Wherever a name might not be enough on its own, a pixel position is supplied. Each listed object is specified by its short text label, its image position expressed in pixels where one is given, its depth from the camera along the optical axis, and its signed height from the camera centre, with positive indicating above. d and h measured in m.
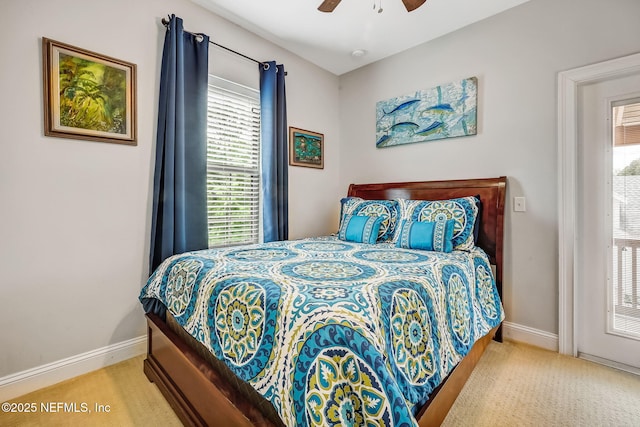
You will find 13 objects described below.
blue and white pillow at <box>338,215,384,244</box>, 2.45 -0.16
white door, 1.92 -0.11
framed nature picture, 1.72 +0.74
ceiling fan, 1.72 +1.27
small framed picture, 3.10 +0.68
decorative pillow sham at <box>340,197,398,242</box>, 2.53 -0.01
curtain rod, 2.13 +1.40
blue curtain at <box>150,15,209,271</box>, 2.11 +0.46
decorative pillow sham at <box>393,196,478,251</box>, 2.17 -0.04
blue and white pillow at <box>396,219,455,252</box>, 2.08 -0.19
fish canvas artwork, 2.53 +0.90
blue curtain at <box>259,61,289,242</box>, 2.76 +0.57
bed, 0.84 -0.46
